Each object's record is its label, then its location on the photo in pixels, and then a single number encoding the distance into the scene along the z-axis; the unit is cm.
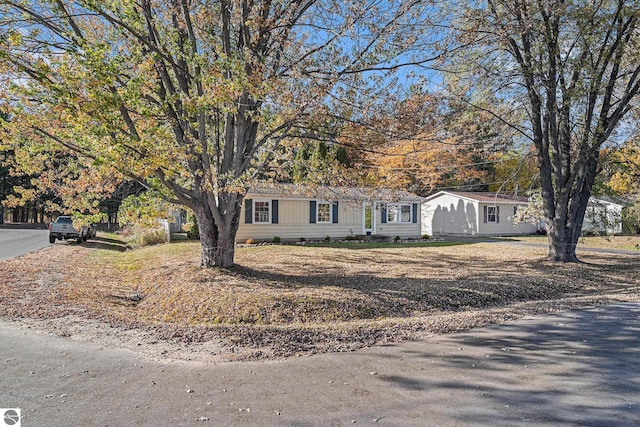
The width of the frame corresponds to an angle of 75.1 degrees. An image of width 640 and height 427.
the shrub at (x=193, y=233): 2169
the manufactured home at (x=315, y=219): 2033
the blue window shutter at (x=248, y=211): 2013
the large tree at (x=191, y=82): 698
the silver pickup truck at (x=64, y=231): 2102
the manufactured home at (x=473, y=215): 2861
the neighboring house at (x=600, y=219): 1447
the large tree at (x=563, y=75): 1112
